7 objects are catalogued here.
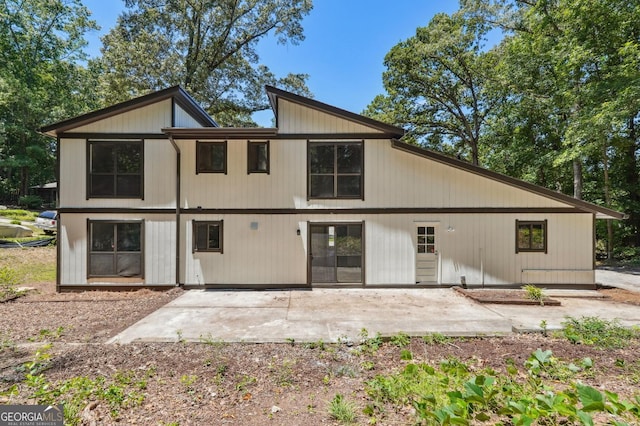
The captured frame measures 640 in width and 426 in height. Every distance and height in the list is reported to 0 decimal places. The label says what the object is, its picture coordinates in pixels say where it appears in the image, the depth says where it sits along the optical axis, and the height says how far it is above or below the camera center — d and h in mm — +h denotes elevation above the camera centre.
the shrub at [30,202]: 27016 +1448
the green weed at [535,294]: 7179 -1913
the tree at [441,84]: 17500 +8758
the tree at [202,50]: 17938 +11324
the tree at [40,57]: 18438 +10997
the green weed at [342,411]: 2997 -2056
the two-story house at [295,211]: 8555 +203
